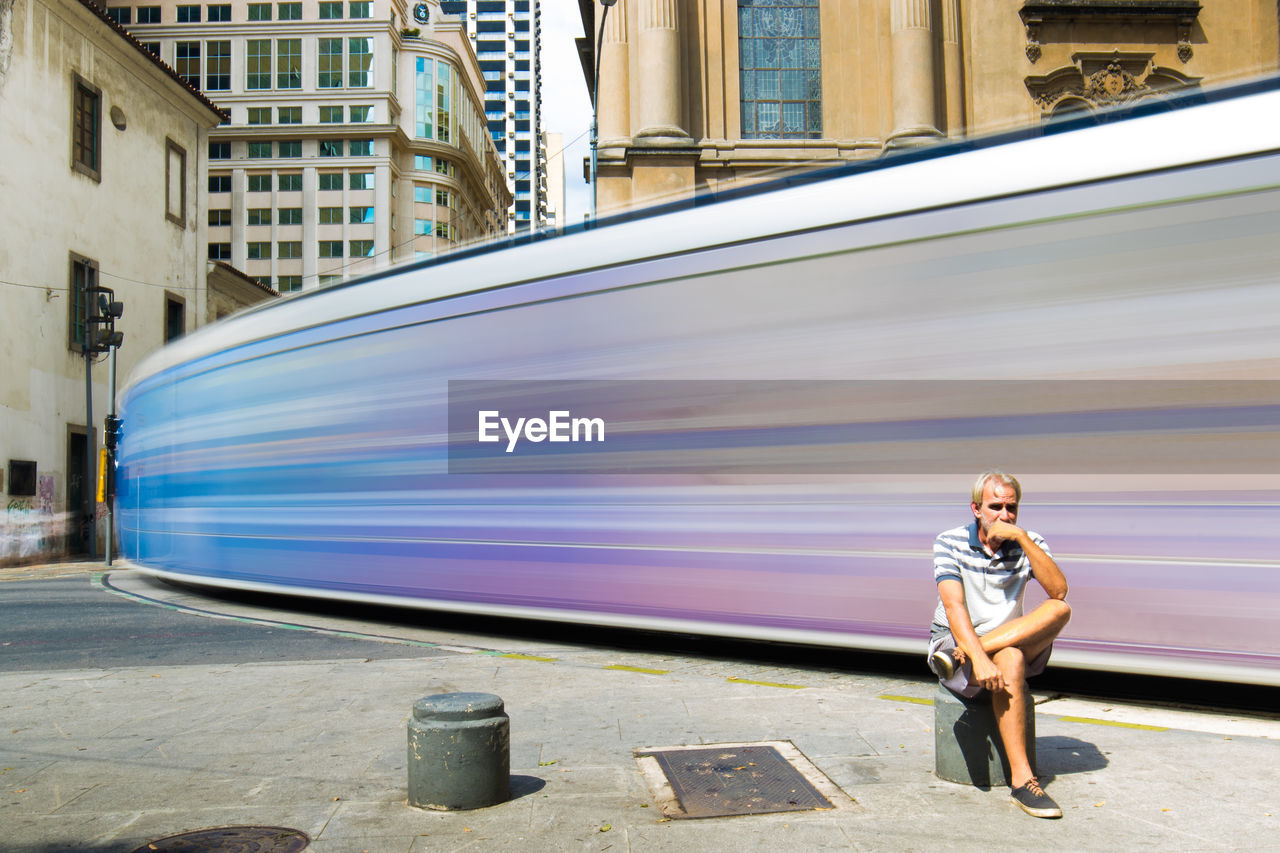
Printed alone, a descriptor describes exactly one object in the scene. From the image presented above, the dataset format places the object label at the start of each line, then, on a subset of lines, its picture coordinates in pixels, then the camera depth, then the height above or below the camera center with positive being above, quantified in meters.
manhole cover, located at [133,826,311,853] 3.99 -1.26
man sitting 4.19 -0.54
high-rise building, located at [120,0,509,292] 71.19 +23.18
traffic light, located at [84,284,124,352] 24.55 +3.90
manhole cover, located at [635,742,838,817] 4.32 -1.24
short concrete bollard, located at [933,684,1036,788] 4.46 -1.07
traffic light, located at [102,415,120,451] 20.95 +1.15
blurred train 5.55 +0.49
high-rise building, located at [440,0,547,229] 129.25 +48.44
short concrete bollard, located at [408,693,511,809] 4.38 -1.05
